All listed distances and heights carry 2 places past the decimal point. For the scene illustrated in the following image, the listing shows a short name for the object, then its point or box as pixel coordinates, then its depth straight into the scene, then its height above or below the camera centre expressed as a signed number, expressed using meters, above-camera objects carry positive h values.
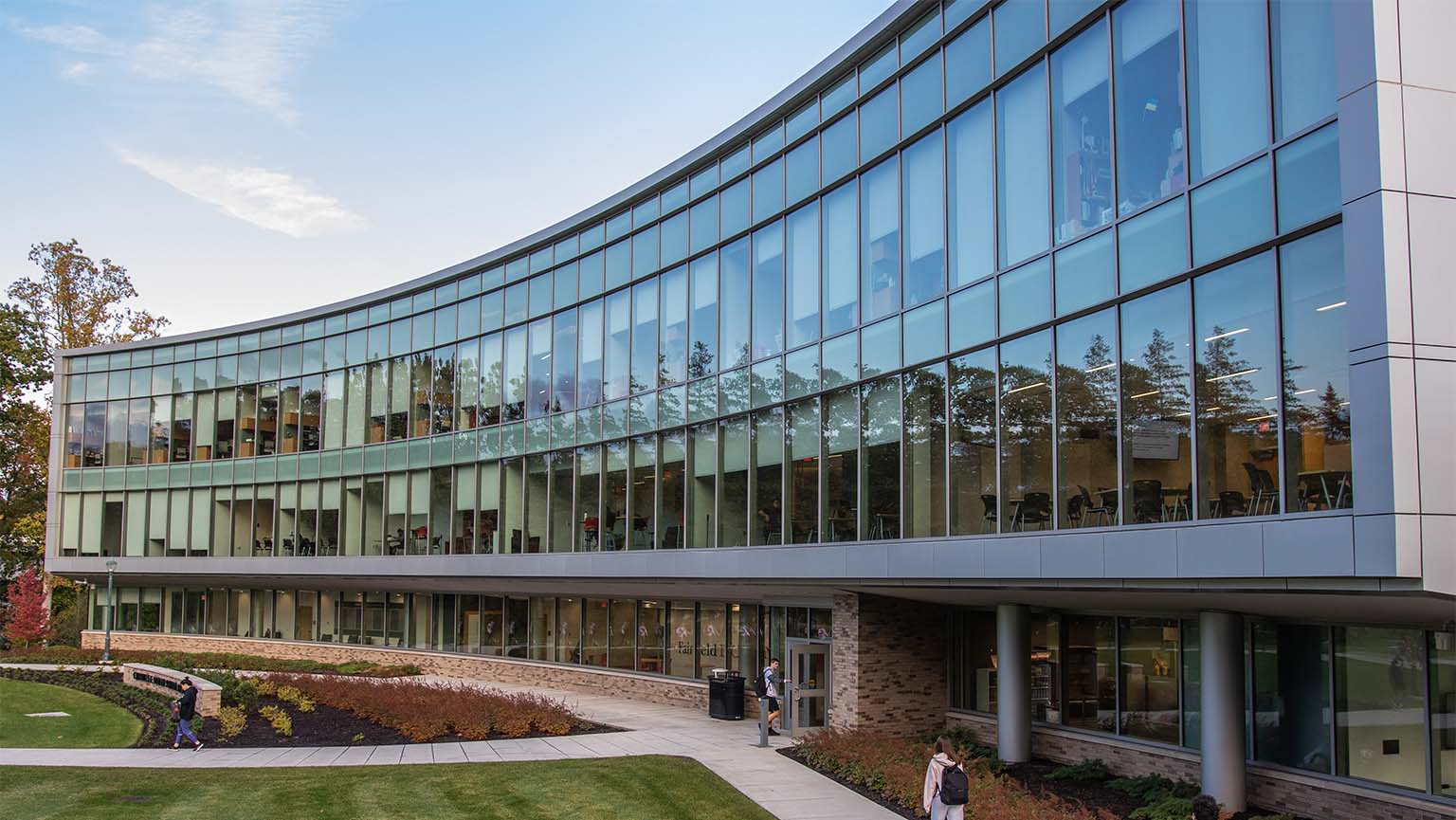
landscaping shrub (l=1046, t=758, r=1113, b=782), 19.12 -3.87
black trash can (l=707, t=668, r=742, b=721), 27.84 -3.96
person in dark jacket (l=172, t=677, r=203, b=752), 22.86 -3.54
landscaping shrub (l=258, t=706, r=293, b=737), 25.00 -4.21
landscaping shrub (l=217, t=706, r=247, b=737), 25.00 -4.18
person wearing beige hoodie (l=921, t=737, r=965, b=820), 14.41 -3.05
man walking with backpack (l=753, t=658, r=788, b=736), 25.09 -3.33
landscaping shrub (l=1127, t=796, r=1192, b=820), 15.94 -3.73
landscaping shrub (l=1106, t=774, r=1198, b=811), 17.03 -3.77
